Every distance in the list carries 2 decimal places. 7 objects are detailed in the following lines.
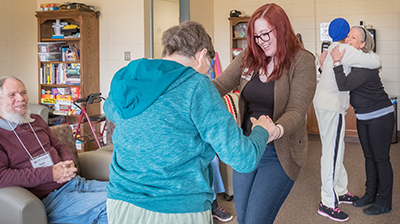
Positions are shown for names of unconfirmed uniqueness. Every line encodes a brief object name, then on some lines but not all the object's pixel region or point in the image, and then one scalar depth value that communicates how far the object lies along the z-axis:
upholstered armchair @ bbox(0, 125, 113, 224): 1.89
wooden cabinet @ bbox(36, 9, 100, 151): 5.53
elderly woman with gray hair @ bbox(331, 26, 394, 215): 2.92
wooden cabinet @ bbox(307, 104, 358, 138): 5.94
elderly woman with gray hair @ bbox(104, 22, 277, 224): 1.07
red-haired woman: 1.63
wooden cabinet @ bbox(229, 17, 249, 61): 6.75
